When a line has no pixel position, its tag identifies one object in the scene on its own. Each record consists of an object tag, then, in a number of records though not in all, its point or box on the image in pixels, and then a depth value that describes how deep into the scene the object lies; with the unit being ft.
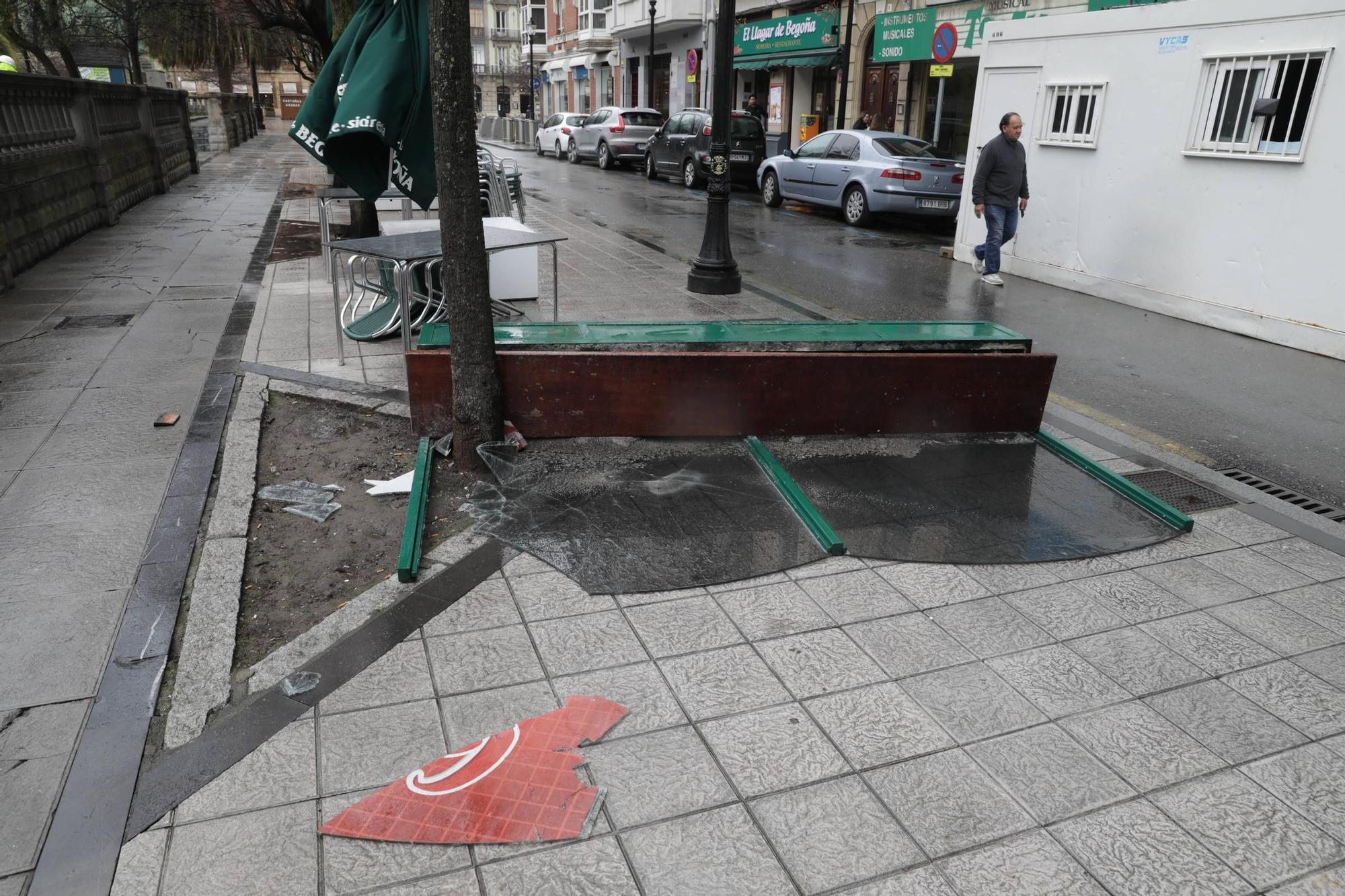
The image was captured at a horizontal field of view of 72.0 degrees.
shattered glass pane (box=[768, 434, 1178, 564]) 13.80
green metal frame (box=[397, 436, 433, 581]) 12.43
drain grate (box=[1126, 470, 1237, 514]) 15.69
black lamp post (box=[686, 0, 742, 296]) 28.89
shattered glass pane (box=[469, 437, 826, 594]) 12.96
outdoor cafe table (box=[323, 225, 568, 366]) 19.76
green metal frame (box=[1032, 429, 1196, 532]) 14.59
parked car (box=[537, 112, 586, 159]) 100.12
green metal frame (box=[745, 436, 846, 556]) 13.53
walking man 33.12
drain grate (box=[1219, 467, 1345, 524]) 15.83
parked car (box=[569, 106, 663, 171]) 86.43
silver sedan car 47.26
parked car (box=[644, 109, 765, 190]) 66.64
